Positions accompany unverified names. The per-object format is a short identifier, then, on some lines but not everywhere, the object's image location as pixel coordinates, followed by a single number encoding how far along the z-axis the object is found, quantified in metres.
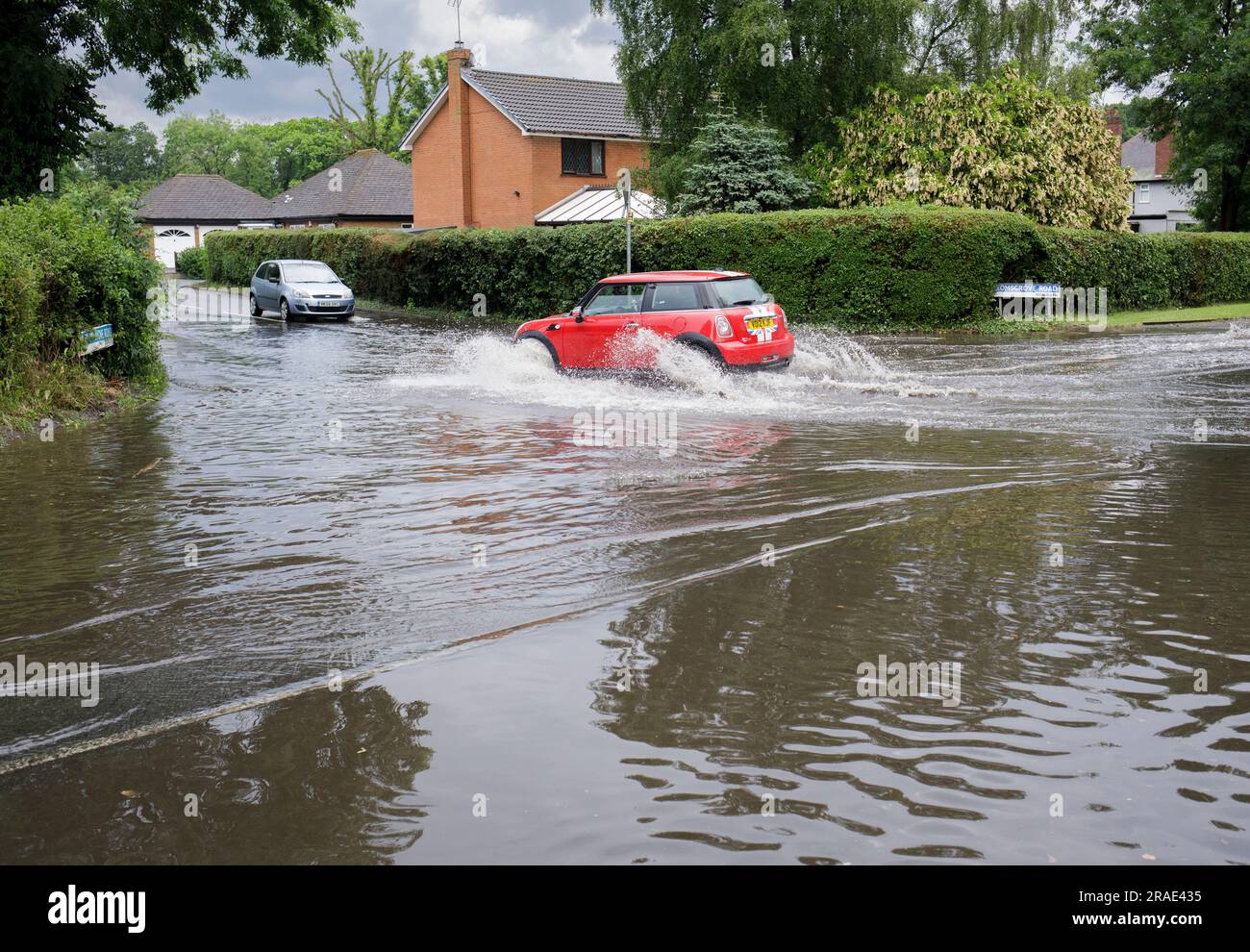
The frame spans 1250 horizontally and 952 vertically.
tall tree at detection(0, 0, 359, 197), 21.77
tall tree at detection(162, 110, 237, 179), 123.12
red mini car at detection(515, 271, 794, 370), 15.12
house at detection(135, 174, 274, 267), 73.50
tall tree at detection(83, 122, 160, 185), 131.50
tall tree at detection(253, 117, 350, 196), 103.44
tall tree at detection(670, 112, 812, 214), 29.75
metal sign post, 20.80
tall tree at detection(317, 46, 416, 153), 78.44
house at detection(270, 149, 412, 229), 59.16
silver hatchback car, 31.09
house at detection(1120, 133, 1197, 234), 73.06
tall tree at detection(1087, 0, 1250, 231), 41.62
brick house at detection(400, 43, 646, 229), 42.97
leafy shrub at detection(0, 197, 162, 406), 12.66
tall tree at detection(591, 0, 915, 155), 30.09
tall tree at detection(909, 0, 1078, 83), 34.16
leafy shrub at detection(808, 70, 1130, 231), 28.69
